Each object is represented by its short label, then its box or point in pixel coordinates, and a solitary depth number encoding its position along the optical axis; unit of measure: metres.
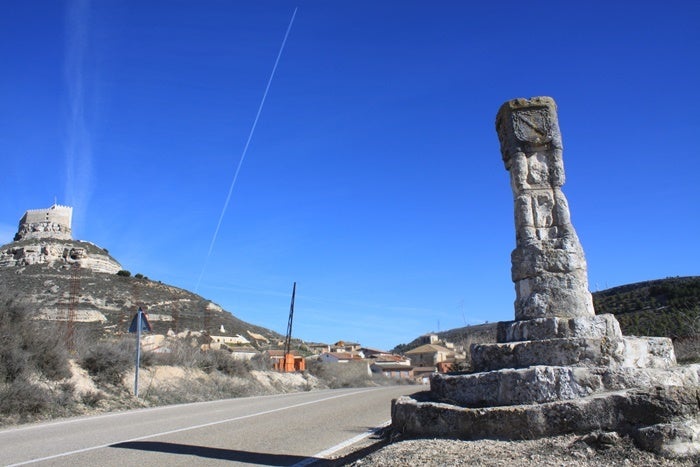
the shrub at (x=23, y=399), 10.61
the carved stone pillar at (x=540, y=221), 6.54
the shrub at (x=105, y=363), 15.23
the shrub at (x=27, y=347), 12.00
